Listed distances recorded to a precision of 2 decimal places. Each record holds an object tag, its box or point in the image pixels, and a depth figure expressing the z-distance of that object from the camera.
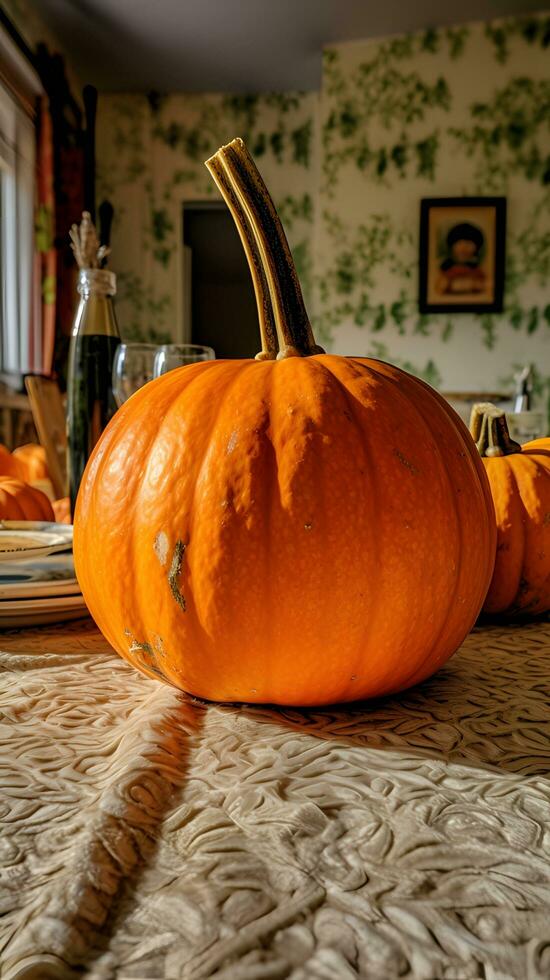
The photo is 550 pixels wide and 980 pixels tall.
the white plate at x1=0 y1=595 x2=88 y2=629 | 0.64
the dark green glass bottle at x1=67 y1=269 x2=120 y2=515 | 1.01
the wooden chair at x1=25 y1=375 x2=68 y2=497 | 1.79
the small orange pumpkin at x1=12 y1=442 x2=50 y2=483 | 2.08
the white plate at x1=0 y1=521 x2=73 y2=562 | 0.70
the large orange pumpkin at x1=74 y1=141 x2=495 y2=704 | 0.44
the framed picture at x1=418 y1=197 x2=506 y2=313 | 4.14
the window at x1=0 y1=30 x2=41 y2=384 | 3.85
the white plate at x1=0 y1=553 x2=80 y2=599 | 0.64
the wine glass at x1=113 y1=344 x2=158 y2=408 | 1.09
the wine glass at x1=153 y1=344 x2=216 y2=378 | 0.97
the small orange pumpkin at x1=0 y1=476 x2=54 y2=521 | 1.21
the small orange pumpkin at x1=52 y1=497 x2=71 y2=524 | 1.27
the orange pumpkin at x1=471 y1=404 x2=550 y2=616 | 0.71
